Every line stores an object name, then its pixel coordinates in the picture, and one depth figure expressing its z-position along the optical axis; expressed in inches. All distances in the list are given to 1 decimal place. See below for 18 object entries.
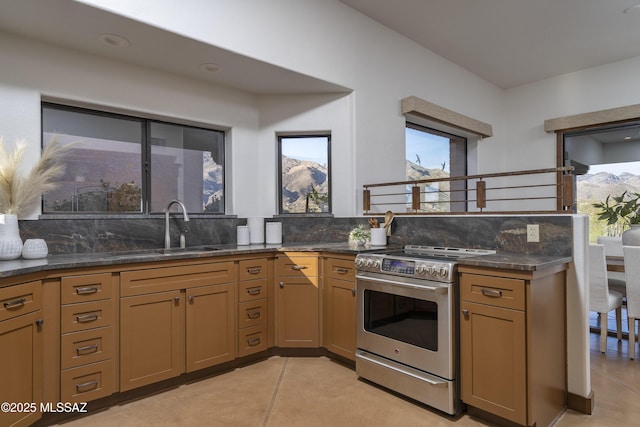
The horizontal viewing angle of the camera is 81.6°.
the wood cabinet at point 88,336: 81.4
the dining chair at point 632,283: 114.5
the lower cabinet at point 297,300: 117.1
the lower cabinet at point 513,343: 73.2
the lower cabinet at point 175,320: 89.9
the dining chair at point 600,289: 115.4
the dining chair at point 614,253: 133.9
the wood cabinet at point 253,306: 110.7
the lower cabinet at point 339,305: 108.4
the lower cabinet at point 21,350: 69.7
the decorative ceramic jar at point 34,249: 89.6
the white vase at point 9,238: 86.4
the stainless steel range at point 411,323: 82.5
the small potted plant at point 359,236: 125.4
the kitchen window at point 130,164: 108.1
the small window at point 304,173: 146.8
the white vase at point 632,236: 124.4
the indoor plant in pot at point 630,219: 125.0
